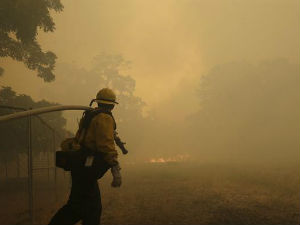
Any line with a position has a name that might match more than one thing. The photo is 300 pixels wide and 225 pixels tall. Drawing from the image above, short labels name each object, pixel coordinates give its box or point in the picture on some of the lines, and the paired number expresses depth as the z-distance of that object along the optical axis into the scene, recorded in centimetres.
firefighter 401
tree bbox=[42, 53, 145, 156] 6531
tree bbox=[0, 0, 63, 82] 1552
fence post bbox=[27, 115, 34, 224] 757
